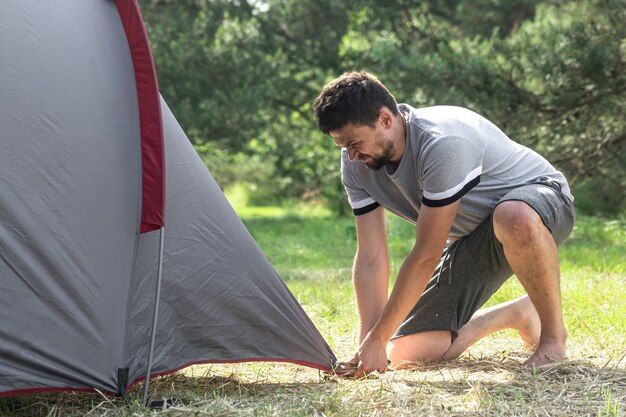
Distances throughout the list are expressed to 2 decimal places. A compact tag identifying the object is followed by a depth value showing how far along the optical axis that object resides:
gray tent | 2.79
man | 3.06
